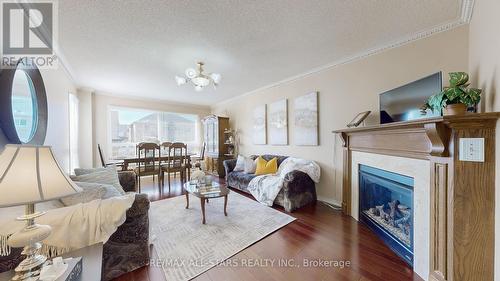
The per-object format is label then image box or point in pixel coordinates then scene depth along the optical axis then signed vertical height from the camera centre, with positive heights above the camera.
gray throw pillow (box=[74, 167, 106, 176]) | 2.52 -0.41
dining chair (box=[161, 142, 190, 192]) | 4.27 -0.49
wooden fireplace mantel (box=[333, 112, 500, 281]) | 1.23 -0.43
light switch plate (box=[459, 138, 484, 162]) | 1.22 -0.07
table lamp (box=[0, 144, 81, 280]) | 0.76 -0.19
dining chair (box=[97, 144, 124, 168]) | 4.17 -0.53
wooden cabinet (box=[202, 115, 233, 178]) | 5.47 -0.15
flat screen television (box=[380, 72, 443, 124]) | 1.75 +0.42
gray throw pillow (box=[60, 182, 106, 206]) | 1.47 -0.44
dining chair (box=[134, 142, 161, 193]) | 3.96 -0.46
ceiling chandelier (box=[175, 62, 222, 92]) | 2.74 +0.93
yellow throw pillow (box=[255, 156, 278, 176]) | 3.83 -0.56
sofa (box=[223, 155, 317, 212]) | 2.91 -0.84
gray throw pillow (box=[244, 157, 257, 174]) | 4.12 -0.58
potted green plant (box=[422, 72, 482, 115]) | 1.30 +0.29
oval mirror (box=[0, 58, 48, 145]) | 1.36 +0.32
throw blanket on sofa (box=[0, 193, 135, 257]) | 1.21 -0.56
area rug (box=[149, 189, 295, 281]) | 1.77 -1.12
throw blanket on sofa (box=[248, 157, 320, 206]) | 3.09 -0.71
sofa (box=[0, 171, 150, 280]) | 1.55 -0.88
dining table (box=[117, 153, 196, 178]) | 3.97 -0.42
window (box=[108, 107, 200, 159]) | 5.18 +0.35
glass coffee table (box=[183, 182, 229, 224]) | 2.54 -0.73
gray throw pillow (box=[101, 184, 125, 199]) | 1.66 -0.48
